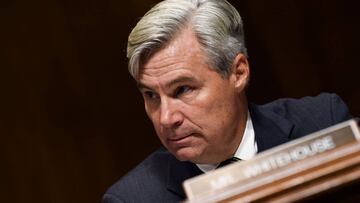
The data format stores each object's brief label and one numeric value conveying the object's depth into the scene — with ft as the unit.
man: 14.80
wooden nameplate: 13.34
